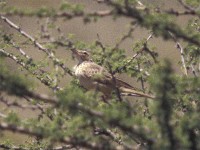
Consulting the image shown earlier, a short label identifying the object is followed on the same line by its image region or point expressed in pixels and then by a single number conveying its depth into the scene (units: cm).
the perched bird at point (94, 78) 924
